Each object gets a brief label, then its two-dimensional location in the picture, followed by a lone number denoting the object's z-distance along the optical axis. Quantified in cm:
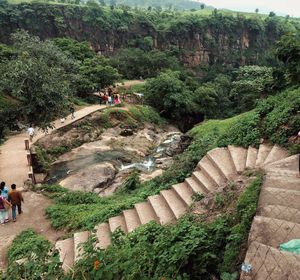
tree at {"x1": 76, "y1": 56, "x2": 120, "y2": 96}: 3134
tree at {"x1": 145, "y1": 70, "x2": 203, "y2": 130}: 3319
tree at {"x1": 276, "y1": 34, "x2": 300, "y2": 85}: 1357
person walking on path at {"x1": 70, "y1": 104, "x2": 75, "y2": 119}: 2522
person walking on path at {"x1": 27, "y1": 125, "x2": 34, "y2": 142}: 2125
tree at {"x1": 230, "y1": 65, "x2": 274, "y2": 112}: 2967
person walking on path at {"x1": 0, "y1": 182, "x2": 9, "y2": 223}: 1165
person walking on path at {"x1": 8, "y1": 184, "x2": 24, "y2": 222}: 1149
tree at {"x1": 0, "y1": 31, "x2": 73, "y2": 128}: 1895
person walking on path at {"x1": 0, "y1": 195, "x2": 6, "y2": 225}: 1128
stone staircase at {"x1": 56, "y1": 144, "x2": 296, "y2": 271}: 932
